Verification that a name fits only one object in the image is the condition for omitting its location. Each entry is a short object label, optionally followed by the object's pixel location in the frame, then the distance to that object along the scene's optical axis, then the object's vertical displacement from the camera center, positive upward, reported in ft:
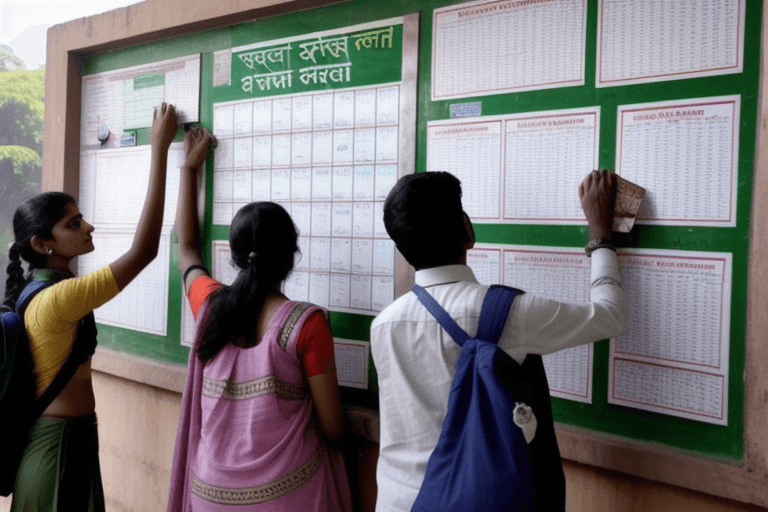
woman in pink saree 5.11 -1.20
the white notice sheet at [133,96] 7.84 +1.85
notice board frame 4.30 -1.35
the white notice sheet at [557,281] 5.13 -0.28
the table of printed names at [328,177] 6.26 +0.69
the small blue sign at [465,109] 5.67 +1.24
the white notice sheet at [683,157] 4.49 +0.71
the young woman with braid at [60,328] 5.71 -0.88
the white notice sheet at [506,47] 5.19 +1.75
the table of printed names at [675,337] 4.53 -0.63
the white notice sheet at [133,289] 8.19 -0.71
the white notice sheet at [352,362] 6.46 -1.25
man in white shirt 3.95 -0.55
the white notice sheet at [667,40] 4.49 +1.59
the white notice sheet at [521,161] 5.13 +0.75
